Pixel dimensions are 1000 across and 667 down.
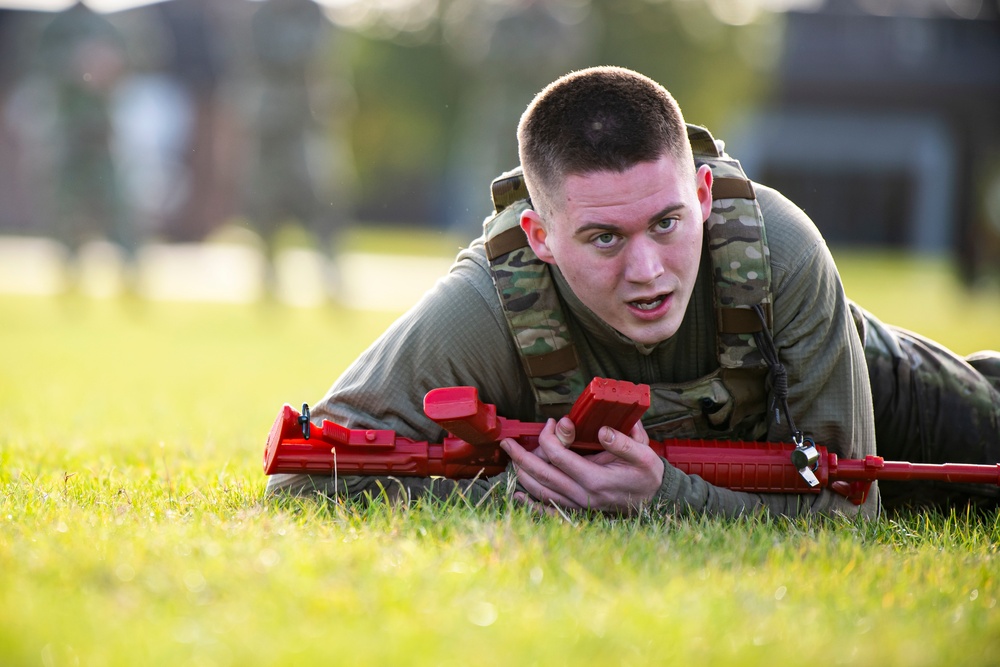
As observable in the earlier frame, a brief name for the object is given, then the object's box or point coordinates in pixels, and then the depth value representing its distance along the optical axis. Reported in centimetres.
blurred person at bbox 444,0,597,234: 1623
